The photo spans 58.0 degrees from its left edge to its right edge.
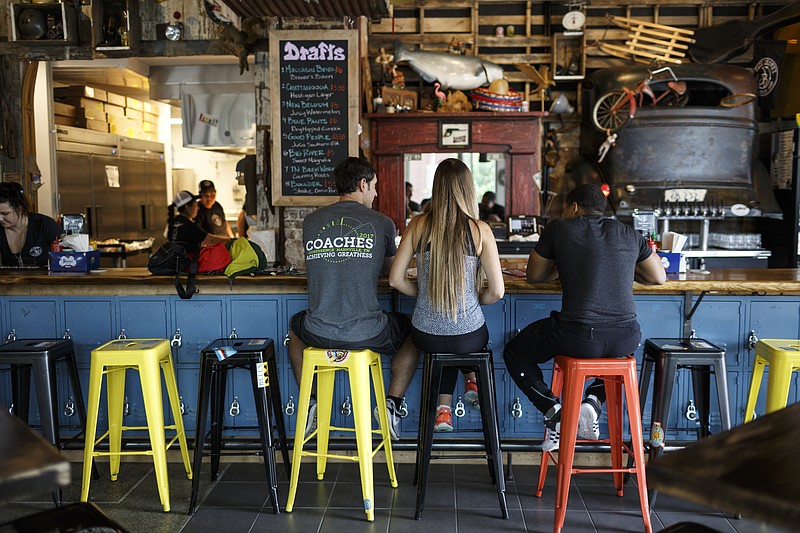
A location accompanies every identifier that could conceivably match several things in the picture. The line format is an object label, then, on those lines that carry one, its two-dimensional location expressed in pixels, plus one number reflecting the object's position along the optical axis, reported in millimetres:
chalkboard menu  5445
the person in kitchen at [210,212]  7207
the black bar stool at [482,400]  3322
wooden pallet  7082
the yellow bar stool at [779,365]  3381
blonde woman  3279
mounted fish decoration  6605
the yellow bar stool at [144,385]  3398
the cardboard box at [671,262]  4047
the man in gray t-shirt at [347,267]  3402
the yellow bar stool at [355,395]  3279
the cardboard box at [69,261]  4184
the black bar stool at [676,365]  3385
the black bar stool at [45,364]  3514
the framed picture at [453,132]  6605
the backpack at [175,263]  3891
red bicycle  6520
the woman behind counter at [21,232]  4672
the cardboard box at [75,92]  7613
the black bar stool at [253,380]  3416
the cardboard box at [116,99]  8398
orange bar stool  3176
